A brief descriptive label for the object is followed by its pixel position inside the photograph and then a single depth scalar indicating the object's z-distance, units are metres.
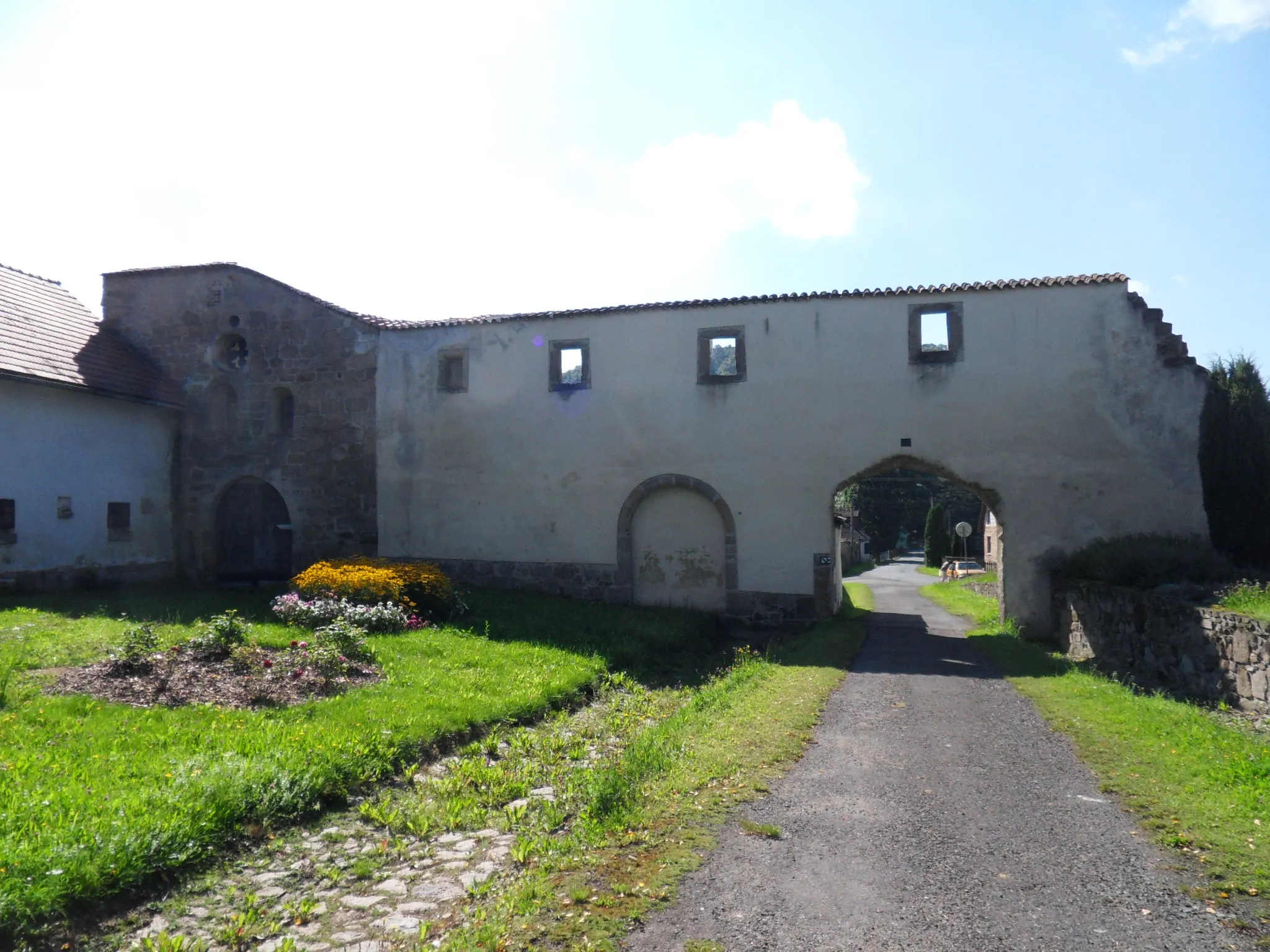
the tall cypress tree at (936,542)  53.00
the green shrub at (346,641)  10.23
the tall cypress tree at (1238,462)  13.38
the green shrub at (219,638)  9.27
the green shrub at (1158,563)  11.50
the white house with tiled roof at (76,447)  15.28
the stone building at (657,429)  15.19
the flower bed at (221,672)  7.95
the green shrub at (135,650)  8.59
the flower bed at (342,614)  12.29
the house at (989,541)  38.69
